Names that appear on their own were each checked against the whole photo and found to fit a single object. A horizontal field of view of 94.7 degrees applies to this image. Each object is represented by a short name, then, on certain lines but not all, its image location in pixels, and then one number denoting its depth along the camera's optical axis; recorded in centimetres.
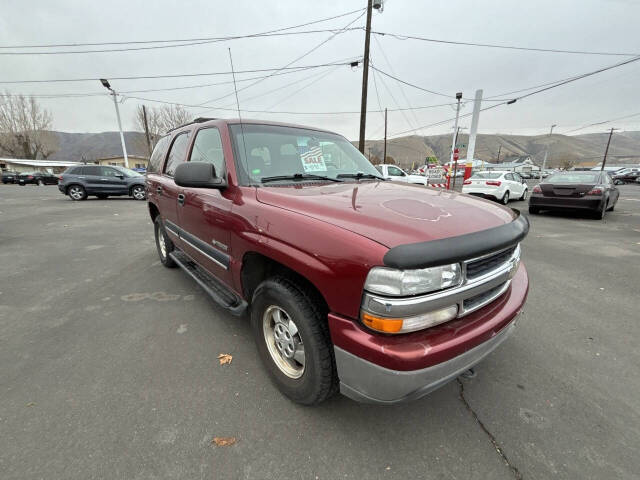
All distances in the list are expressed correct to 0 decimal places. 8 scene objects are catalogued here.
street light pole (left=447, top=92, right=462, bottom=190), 1877
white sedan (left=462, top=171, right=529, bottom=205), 1131
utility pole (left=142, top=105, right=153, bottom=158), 3466
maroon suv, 136
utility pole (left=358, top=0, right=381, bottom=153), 1417
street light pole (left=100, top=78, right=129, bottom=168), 2095
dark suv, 1346
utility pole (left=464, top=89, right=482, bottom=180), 1209
